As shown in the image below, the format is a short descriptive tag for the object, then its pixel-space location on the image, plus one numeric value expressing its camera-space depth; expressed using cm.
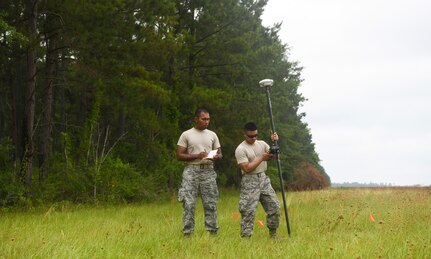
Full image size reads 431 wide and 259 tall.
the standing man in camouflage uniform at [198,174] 699
